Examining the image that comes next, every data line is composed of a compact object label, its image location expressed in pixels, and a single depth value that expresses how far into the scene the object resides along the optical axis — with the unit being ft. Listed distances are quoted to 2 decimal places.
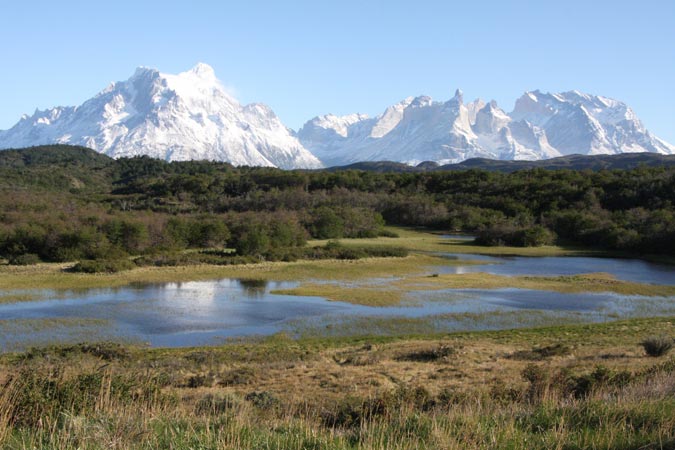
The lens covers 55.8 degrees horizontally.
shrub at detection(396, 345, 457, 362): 64.18
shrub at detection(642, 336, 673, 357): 62.64
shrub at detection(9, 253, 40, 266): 147.23
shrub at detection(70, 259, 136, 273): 138.41
